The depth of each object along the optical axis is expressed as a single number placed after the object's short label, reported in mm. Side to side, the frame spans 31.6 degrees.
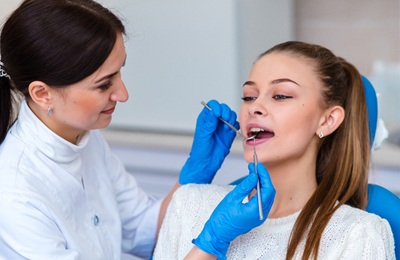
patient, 1586
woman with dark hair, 1597
